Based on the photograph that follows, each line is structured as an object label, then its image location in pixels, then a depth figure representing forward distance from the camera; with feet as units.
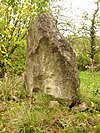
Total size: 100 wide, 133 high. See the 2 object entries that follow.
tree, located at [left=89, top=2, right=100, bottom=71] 41.27
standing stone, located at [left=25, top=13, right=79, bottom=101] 12.25
